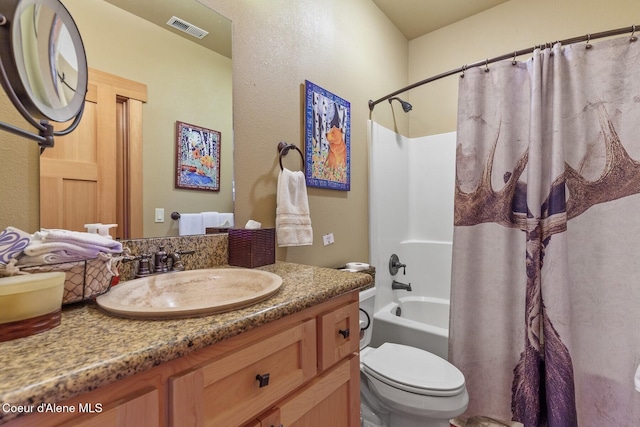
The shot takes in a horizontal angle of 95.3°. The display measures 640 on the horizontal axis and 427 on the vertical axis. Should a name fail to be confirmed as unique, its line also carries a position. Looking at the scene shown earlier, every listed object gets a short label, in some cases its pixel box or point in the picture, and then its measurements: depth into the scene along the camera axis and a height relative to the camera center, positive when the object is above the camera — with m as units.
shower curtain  1.32 -0.14
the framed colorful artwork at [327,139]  1.56 +0.43
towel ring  1.40 +0.31
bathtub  1.70 -0.74
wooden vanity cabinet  0.44 -0.33
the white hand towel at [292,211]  1.32 +0.01
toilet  1.17 -0.73
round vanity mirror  0.68 +0.39
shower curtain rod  1.34 +0.84
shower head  2.20 +0.81
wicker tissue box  1.10 -0.13
